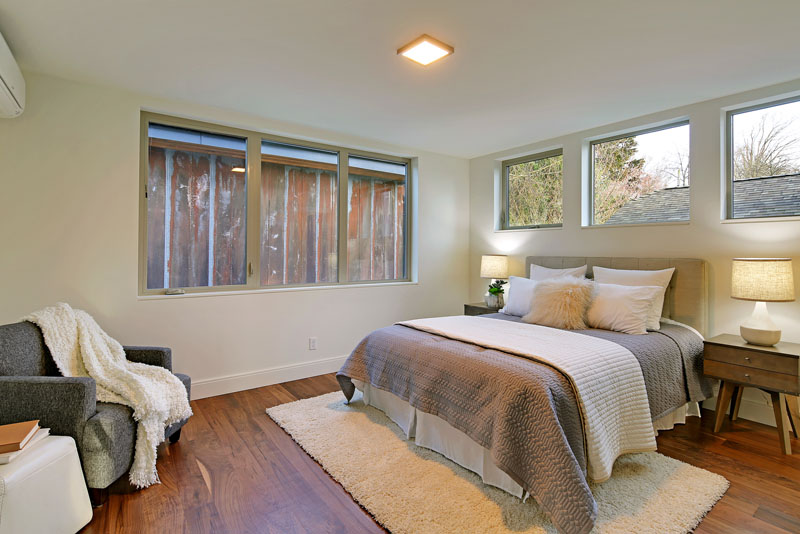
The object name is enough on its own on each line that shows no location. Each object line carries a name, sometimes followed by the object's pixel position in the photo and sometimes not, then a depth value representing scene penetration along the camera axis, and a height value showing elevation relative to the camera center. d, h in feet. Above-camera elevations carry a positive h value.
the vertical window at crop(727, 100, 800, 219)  9.39 +2.56
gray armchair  5.86 -2.23
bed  5.72 -2.24
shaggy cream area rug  5.76 -3.71
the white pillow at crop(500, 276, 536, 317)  11.68 -0.94
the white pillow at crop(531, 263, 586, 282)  12.22 -0.22
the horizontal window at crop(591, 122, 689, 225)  11.10 +2.65
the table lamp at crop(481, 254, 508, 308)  14.34 -0.15
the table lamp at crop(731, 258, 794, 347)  8.23 -0.48
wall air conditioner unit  7.04 +3.35
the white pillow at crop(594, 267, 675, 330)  9.68 -0.36
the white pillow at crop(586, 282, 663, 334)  9.32 -1.03
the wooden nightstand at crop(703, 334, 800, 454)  7.75 -2.14
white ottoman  4.69 -2.90
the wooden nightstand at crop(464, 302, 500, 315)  13.96 -1.57
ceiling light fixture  7.41 +4.15
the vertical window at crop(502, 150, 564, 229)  14.06 +2.78
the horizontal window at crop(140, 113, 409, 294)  10.84 +1.68
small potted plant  14.21 -1.12
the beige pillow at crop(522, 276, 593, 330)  9.86 -0.96
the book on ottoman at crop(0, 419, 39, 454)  5.00 -2.24
